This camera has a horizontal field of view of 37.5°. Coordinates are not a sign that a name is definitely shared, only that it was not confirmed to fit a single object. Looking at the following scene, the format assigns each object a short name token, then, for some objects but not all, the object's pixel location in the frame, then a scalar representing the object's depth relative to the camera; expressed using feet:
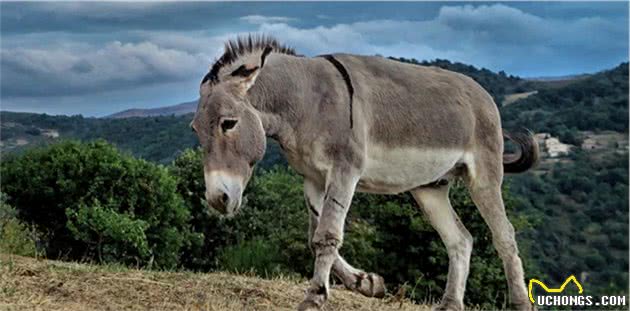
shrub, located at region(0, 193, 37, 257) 61.21
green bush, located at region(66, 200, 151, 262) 71.20
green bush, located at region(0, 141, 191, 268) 73.00
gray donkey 26.13
